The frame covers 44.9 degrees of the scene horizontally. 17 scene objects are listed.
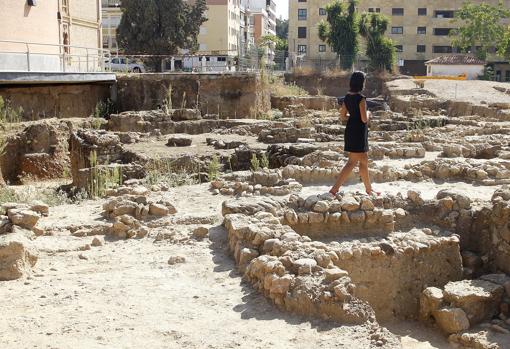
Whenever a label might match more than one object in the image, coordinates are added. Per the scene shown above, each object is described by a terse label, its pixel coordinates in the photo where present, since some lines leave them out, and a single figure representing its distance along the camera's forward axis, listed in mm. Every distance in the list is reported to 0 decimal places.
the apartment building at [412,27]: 56344
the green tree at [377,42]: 43678
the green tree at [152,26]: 38625
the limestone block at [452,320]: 5672
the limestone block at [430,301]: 5961
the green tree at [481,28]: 48062
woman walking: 7082
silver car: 35900
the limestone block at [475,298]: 5828
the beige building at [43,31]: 20531
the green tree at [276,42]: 65712
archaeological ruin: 4484
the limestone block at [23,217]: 6324
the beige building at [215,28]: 59062
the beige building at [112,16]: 54312
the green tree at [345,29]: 44484
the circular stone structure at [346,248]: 4949
